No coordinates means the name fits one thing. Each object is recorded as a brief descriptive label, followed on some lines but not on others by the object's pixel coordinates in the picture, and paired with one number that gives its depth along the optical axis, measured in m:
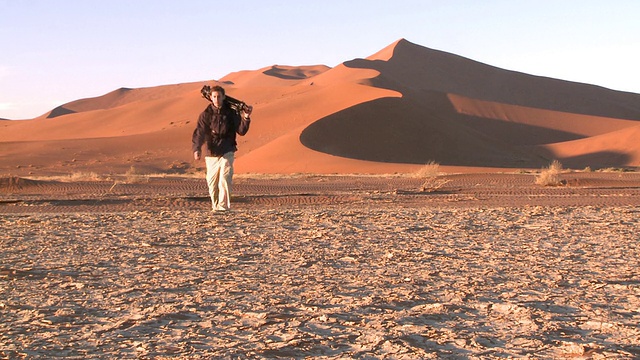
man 11.95
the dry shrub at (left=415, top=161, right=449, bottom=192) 22.01
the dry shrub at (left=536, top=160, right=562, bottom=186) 24.47
